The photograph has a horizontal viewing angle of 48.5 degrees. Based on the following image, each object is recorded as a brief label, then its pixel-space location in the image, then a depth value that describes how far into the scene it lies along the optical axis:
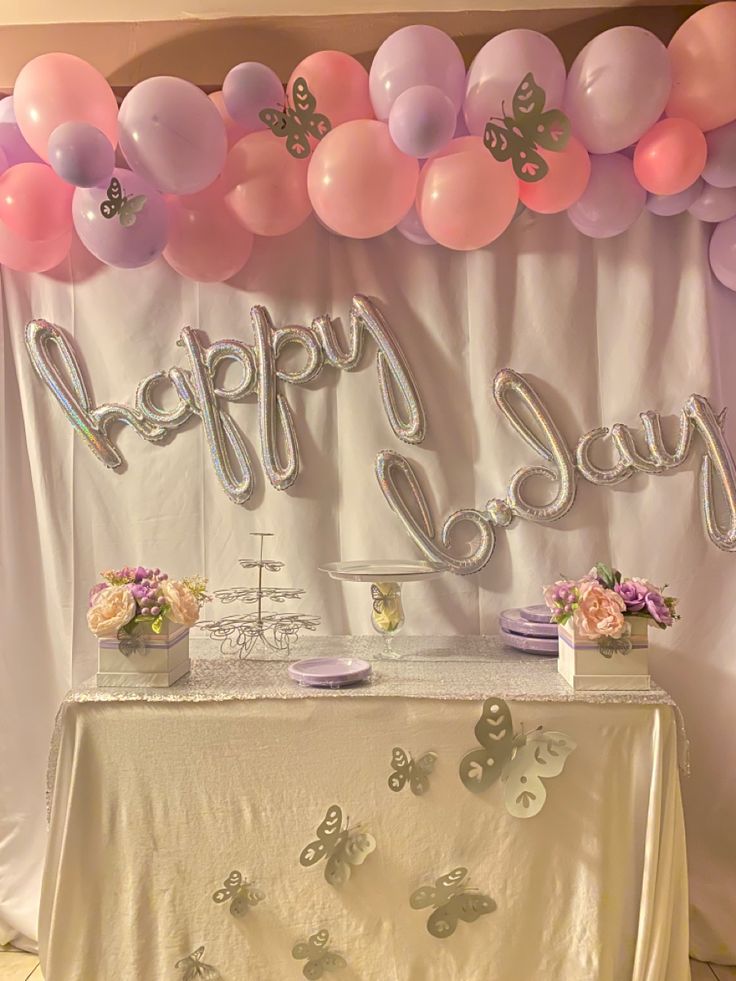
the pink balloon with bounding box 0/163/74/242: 1.96
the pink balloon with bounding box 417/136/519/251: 1.86
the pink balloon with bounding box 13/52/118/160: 1.90
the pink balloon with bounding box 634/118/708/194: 1.88
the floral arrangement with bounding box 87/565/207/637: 1.80
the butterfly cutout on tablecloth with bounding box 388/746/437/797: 1.78
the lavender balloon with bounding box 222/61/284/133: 1.95
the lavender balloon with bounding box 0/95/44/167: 2.03
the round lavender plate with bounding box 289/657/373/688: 1.80
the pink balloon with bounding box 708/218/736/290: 2.08
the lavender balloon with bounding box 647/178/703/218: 2.05
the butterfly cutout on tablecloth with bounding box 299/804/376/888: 1.78
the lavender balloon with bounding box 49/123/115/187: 1.77
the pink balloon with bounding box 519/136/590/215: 1.91
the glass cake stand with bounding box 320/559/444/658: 1.98
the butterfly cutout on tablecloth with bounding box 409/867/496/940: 1.76
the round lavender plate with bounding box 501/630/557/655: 2.03
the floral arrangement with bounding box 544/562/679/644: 1.74
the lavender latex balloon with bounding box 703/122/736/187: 1.94
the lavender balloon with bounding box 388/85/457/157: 1.77
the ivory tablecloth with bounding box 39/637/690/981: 1.75
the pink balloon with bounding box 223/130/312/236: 1.97
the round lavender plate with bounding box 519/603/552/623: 2.06
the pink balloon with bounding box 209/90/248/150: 2.03
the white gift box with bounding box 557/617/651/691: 1.77
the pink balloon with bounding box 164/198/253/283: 2.05
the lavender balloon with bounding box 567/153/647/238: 2.01
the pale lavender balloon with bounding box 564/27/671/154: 1.82
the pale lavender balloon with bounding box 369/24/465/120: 1.87
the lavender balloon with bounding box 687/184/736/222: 2.04
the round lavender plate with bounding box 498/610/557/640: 2.03
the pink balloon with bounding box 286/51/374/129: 1.95
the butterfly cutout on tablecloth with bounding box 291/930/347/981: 1.78
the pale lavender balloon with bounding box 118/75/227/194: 1.81
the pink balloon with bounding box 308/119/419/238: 1.86
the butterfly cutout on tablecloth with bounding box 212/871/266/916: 1.79
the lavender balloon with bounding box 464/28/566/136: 1.85
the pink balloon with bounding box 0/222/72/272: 2.06
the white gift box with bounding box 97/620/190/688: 1.82
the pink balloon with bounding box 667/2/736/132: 1.84
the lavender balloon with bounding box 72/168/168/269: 1.90
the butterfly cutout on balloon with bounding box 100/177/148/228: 1.89
